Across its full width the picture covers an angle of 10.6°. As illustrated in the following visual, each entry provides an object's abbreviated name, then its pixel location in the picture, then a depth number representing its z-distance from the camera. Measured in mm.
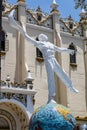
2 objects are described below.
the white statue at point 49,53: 17082
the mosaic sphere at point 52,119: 13211
